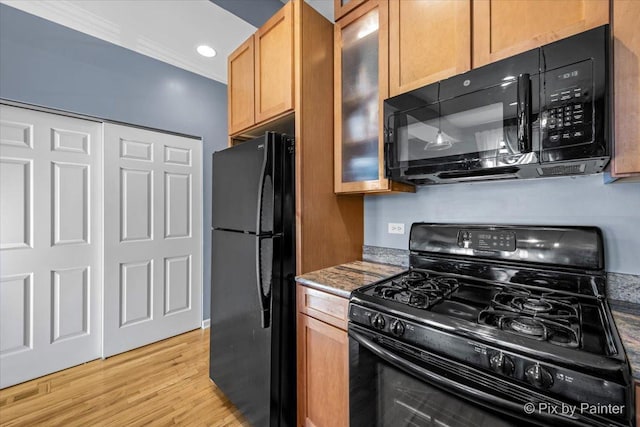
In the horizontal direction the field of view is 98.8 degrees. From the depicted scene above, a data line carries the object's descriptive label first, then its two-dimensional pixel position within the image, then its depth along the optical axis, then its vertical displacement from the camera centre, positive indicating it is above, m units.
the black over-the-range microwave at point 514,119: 0.90 +0.36
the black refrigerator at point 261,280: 1.42 -0.38
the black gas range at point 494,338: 0.68 -0.37
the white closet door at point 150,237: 2.42 -0.24
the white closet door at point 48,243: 2.01 -0.24
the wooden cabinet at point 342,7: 1.58 +1.21
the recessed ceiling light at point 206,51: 2.53 +1.52
